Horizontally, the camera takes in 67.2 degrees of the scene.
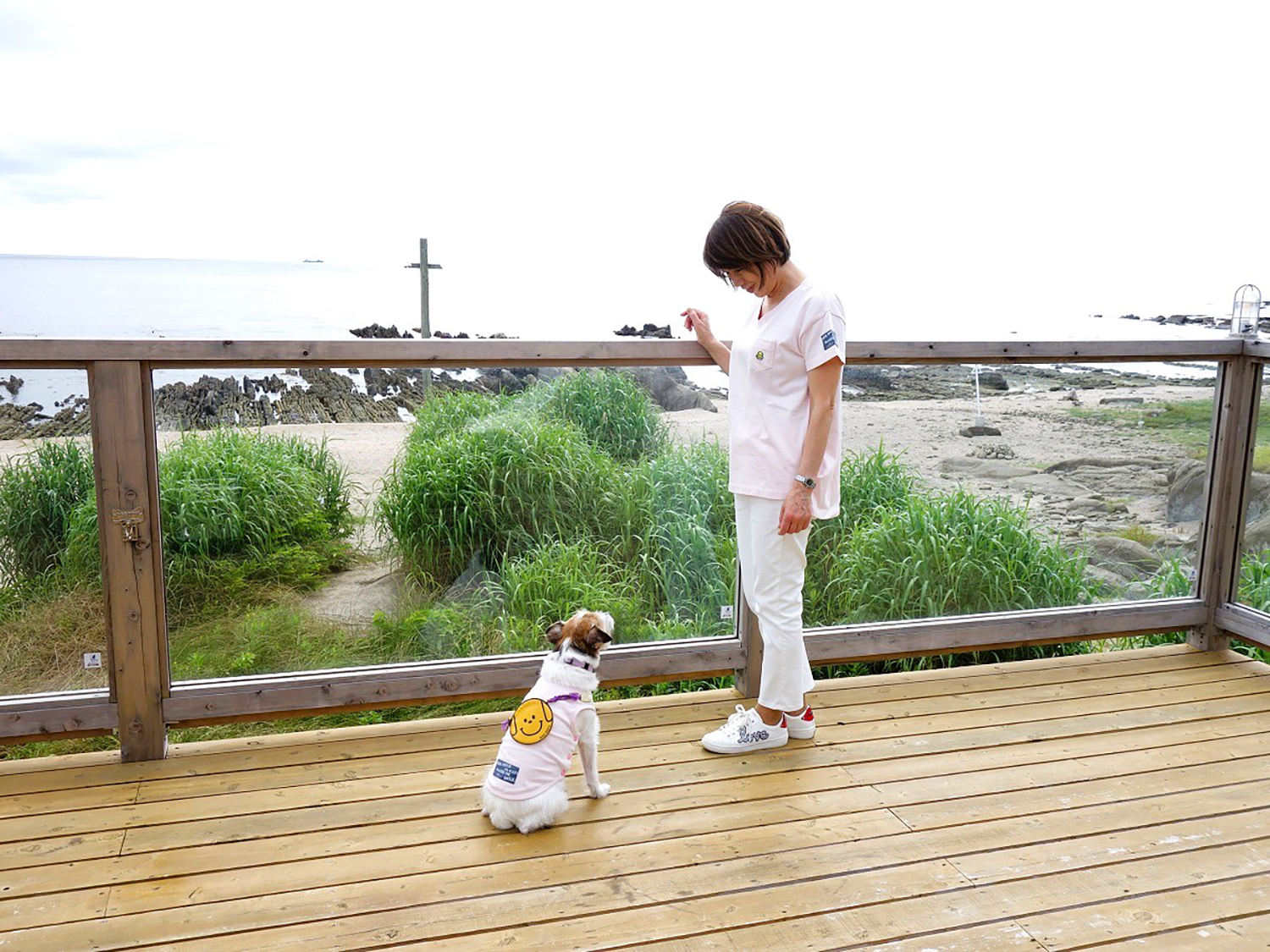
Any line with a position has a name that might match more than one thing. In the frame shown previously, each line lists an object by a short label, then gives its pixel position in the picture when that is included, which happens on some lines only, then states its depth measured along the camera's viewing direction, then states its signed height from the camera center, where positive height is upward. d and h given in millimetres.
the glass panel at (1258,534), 3691 -746
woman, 2611 -276
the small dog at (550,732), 2410 -1009
